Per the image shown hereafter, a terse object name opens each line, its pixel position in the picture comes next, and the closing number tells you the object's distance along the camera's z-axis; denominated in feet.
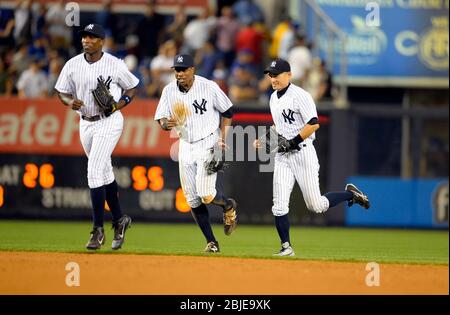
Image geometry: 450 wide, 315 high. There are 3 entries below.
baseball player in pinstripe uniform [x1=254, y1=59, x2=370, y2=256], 36.24
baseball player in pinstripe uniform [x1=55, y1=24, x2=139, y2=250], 36.27
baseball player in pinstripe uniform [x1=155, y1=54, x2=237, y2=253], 36.68
